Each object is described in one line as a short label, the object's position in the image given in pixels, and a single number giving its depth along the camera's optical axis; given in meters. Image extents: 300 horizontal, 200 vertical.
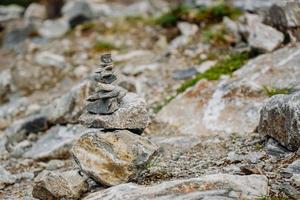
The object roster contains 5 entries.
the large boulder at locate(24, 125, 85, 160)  9.80
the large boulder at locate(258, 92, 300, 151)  7.20
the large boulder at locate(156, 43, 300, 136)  9.48
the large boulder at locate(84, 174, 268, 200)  6.27
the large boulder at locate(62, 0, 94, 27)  17.08
